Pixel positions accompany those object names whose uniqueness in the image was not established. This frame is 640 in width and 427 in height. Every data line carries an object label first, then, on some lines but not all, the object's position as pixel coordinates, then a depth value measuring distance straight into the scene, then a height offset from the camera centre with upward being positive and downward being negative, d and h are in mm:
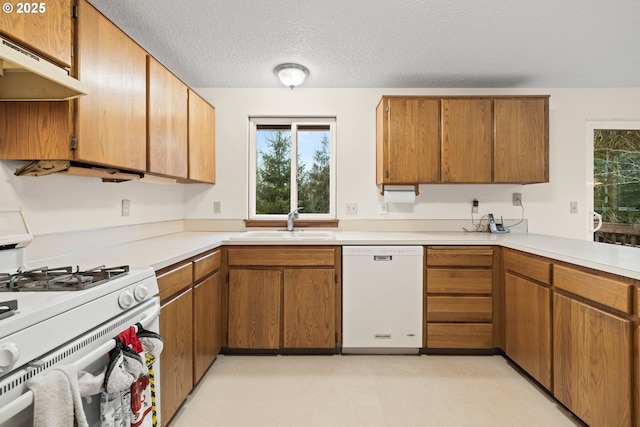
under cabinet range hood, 969 +480
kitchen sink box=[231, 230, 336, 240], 2453 -180
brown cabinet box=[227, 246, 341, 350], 2383 -649
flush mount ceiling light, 2570 +1159
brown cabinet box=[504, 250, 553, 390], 1854 -631
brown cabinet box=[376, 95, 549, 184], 2650 +648
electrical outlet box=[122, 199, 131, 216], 2186 +47
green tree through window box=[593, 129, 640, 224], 3021 +390
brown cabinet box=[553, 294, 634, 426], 1361 -701
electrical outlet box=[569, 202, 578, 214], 3025 +85
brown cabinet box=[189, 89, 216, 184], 2504 +633
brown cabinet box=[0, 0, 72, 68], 1147 +710
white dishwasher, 2404 -651
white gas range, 709 -294
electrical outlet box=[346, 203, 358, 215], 3078 +61
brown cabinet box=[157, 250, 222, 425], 1542 -637
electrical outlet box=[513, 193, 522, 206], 3027 +154
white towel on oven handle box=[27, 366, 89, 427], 721 -436
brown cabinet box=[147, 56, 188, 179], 1906 +603
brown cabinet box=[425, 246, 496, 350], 2373 -617
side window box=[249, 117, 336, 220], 3162 +474
